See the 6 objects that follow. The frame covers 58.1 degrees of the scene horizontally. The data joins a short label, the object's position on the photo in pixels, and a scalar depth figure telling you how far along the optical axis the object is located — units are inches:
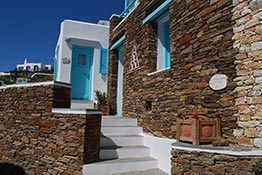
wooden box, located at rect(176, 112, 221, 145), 143.0
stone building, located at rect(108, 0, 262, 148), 135.3
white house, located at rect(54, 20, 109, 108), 377.4
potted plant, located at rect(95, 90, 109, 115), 324.5
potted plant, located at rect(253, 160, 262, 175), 110.9
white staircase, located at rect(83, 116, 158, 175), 179.6
